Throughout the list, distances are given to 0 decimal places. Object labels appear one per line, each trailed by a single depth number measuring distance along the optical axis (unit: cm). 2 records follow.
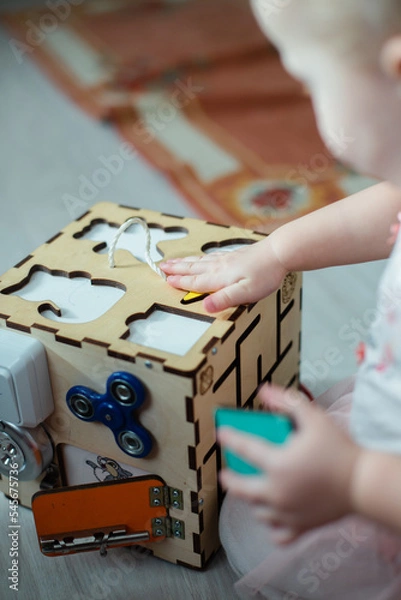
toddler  89
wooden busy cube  103
